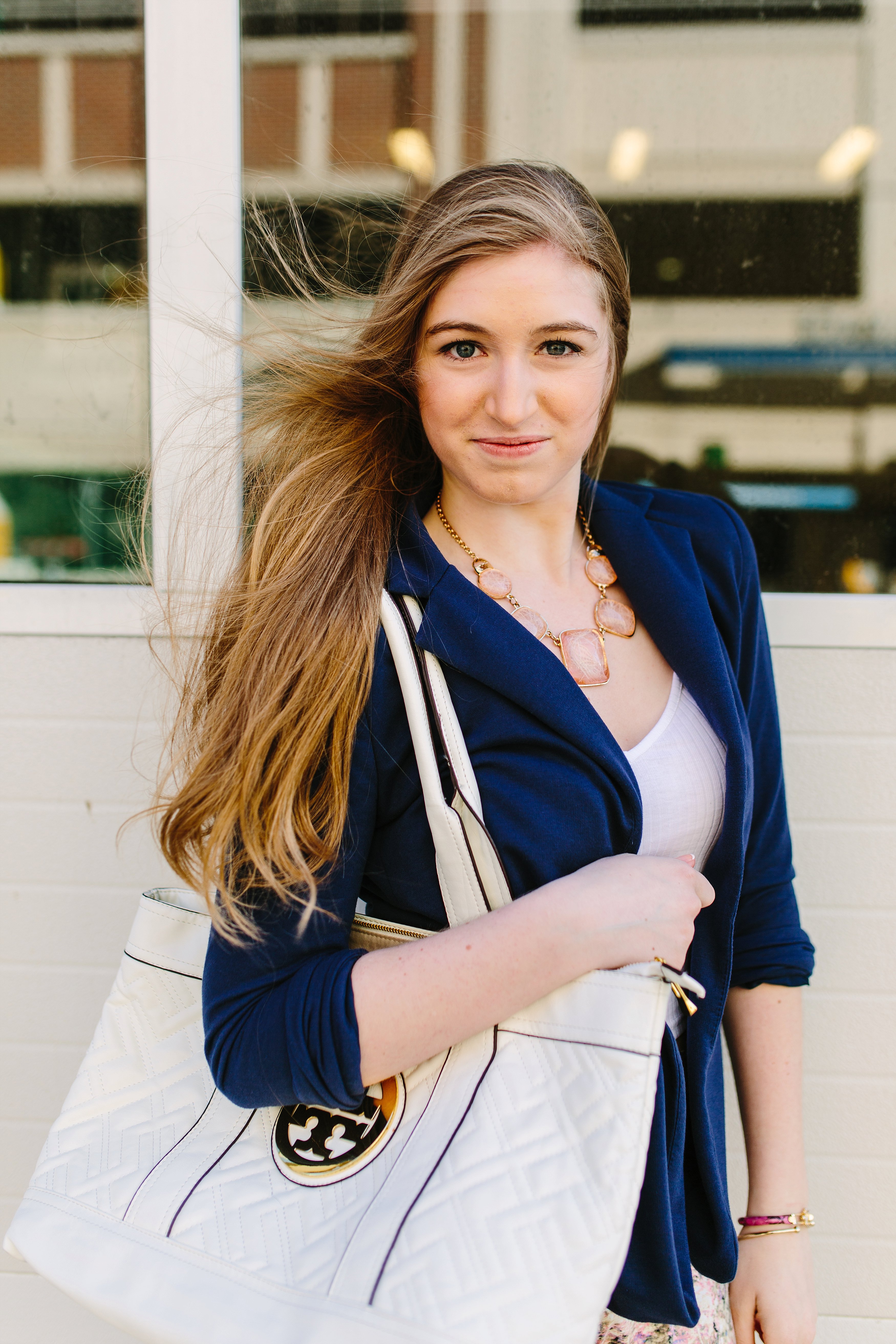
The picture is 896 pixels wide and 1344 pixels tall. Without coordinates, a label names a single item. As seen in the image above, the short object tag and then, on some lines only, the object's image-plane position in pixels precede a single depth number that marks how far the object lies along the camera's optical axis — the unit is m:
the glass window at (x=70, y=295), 1.84
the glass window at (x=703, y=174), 1.84
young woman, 0.99
